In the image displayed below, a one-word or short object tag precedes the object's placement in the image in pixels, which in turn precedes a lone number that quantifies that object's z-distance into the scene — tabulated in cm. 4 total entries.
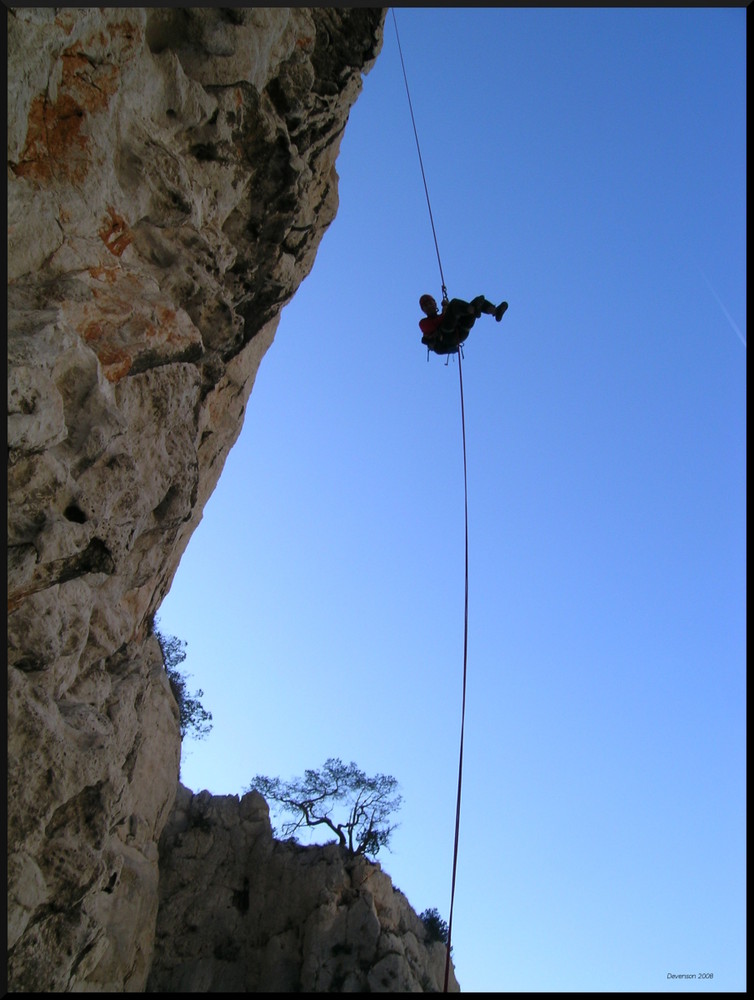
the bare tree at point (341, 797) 1952
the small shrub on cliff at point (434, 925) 1689
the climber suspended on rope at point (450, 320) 1177
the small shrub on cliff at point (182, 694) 2168
